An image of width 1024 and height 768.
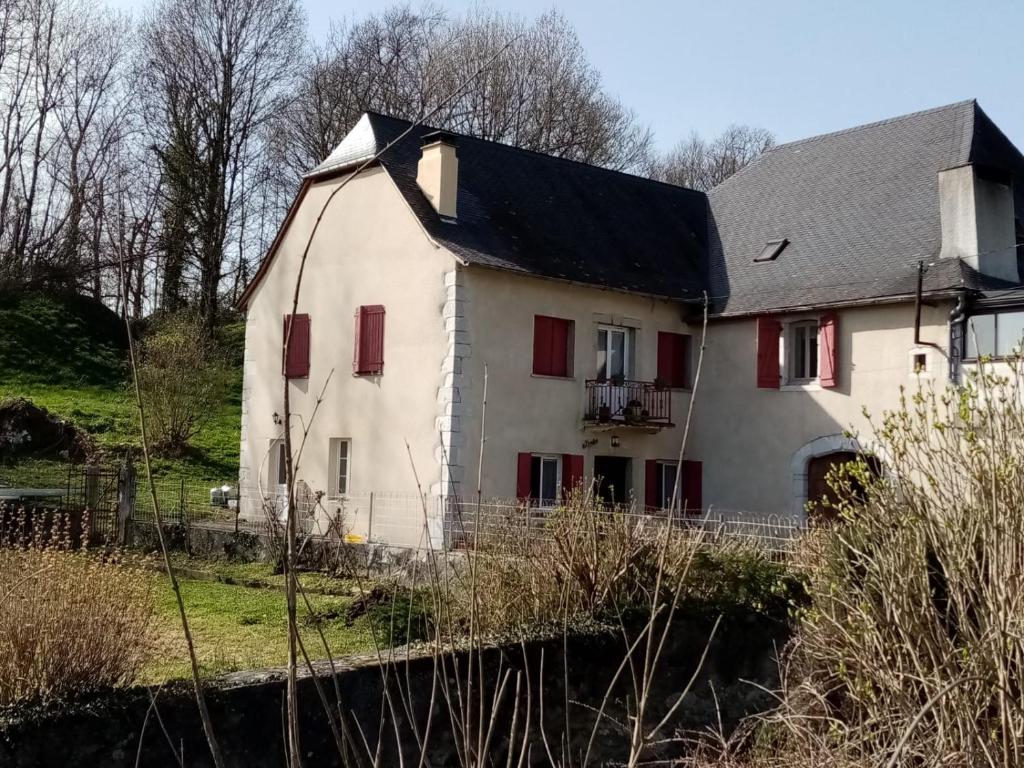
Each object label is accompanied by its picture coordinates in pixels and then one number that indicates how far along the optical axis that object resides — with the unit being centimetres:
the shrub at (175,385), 2370
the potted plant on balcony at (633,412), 1808
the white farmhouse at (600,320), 1684
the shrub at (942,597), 431
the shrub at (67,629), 522
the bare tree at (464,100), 3481
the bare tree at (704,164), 4397
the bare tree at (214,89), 3197
